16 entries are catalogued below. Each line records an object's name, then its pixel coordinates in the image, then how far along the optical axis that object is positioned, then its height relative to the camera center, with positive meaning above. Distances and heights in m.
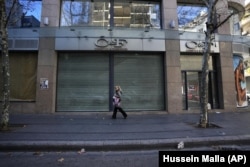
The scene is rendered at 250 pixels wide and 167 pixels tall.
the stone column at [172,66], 12.81 +1.94
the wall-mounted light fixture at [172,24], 13.23 +4.55
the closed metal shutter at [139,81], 13.12 +1.08
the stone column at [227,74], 13.61 +1.54
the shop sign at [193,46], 13.34 +3.22
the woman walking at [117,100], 10.64 -0.07
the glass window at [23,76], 12.55 +1.32
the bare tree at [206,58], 8.70 +1.65
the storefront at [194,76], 13.55 +1.47
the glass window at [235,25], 15.57 +5.31
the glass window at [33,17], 13.05 +4.88
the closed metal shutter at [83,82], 12.83 +0.99
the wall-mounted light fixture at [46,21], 12.59 +4.49
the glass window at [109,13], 13.50 +5.33
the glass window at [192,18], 14.14 +5.33
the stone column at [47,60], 12.24 +2.21
